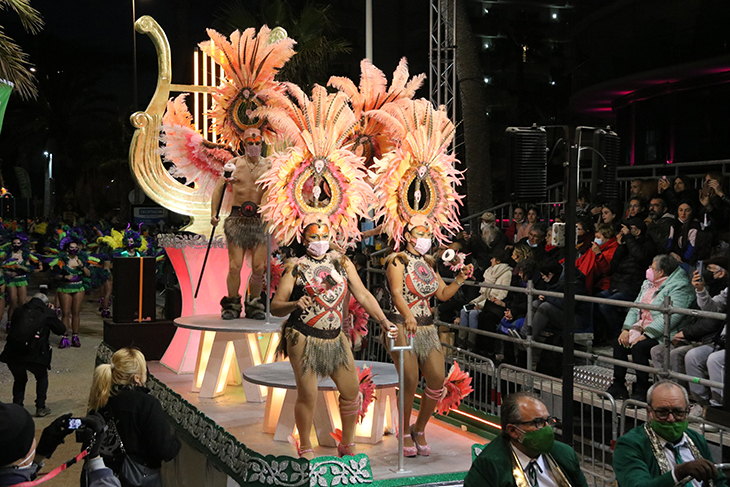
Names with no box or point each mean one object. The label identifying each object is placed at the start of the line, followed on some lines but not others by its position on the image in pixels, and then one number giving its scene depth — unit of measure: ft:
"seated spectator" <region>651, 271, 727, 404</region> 20.12
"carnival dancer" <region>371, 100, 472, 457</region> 17.42
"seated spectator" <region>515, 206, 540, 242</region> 33.71
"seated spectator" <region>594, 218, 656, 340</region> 25.64
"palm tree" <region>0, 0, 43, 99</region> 33.32
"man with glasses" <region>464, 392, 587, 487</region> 11.03
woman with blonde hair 14.48
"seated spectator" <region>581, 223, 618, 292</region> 27.43
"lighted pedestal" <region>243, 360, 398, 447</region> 18.45
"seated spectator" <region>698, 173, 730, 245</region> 25.23
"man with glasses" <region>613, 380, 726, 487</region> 12.08
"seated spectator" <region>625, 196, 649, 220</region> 28.73
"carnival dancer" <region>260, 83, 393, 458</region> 16.81
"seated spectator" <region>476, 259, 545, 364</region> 26.30
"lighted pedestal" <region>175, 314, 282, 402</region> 23.16
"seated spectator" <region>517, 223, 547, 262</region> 28.86
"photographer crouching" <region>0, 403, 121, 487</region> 10.91
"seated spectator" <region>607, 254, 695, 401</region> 21.63
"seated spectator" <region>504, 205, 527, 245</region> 35.01
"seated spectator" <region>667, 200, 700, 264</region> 24.76
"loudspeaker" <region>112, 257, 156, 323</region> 31.94
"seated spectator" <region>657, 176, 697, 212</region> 29.03
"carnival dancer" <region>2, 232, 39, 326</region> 43.70
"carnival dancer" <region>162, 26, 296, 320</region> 24.70
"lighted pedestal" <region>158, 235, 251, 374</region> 27.55
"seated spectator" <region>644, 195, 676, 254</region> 26.48
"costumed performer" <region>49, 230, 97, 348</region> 42.27
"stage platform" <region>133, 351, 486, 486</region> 15.83
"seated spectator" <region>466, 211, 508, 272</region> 31.12
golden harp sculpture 28.81
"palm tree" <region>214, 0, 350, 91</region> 52.19
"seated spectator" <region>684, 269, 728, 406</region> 19.39
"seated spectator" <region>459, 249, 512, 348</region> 27.22
